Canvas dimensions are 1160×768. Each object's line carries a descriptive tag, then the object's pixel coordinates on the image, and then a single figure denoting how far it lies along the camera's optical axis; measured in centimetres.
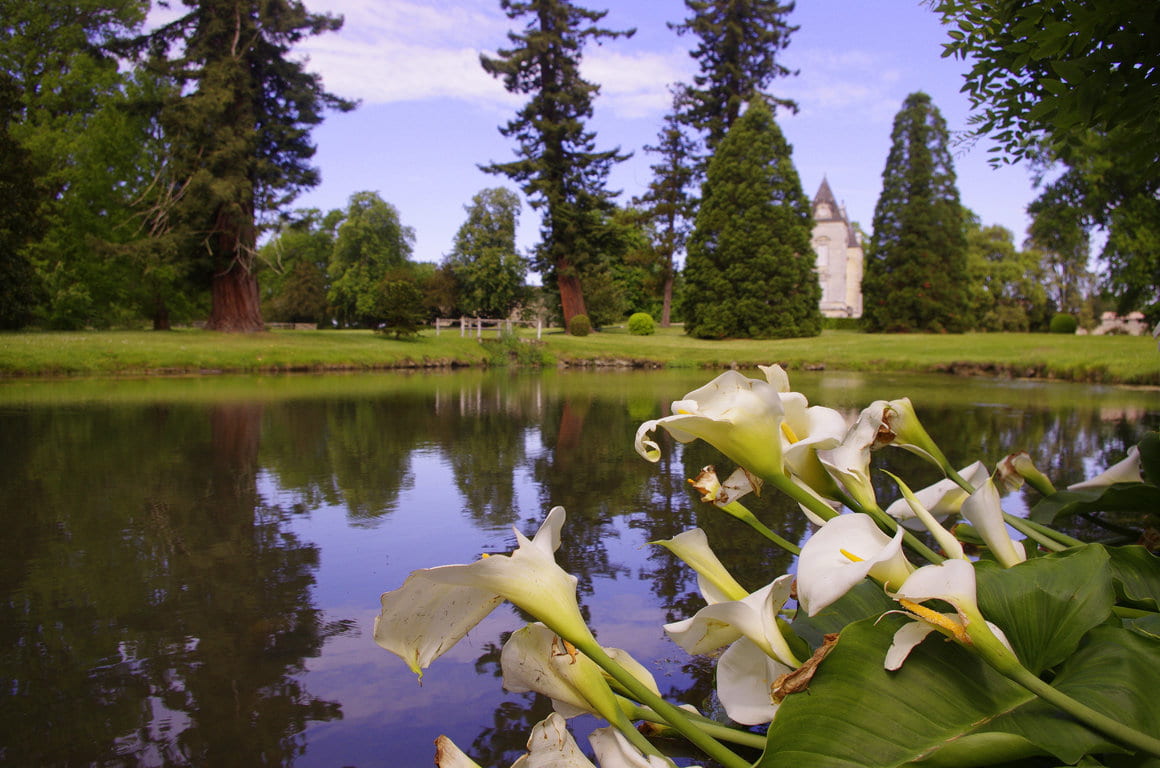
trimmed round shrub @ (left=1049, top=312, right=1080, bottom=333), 3247
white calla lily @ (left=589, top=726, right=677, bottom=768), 71
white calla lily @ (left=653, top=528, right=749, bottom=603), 83
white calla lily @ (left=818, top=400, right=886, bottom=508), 81
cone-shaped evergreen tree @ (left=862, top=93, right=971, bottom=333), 2934
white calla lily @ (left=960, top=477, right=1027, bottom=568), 79
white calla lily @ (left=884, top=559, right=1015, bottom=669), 55
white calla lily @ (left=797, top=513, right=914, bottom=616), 59
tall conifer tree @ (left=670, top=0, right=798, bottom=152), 2952
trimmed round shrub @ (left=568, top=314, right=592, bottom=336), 2661
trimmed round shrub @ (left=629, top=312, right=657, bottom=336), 3012
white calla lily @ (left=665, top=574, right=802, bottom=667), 72
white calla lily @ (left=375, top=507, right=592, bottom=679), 65
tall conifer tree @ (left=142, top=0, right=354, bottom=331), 1844
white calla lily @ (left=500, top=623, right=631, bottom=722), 71
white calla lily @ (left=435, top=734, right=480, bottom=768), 66
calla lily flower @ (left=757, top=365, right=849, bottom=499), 84
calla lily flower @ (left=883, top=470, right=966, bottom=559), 71
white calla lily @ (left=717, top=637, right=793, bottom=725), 81
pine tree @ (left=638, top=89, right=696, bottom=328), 3195
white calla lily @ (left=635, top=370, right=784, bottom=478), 79
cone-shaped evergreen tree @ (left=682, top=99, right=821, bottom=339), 2703
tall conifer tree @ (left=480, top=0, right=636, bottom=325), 2577
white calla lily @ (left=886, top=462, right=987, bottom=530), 106
